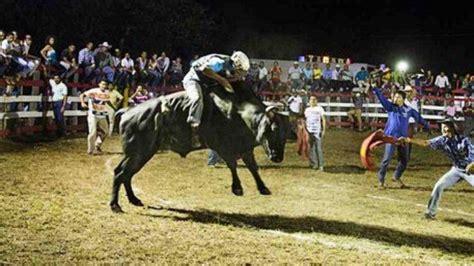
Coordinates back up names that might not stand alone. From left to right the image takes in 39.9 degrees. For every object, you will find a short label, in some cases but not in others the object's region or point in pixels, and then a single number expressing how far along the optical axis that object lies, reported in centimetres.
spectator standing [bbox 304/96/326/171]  1577
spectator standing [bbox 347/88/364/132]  2709
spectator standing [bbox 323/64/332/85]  2888
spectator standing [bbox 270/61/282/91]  2811
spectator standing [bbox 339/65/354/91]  2945
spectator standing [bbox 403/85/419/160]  1566
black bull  916
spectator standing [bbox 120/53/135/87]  2166
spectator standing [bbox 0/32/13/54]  1658
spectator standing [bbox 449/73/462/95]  3162
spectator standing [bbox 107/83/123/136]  1647
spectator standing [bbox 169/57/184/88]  2453
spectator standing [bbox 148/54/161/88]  2308
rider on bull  941
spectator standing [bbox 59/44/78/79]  1969
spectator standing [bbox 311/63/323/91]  2841
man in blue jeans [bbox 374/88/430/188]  1324
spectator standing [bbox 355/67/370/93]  2797
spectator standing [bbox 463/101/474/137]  2461
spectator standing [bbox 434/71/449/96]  3075
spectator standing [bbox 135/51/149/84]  2247
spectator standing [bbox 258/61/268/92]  2802
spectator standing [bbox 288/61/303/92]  2781
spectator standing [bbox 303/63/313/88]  2823
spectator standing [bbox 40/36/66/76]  1897
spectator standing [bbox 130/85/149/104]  1961
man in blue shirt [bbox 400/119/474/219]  995
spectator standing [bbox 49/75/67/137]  1881
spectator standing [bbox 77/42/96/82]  2044
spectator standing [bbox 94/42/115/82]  2070
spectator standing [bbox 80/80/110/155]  1617
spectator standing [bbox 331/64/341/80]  2952
